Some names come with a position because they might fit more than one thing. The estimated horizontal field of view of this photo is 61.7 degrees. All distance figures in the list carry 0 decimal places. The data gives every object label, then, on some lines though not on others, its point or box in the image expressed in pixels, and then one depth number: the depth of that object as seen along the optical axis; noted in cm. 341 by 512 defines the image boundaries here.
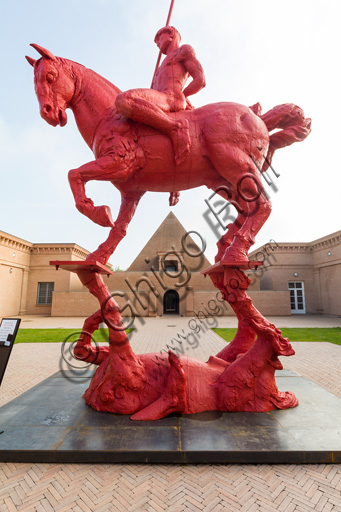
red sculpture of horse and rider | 346
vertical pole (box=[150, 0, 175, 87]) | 431
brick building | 2389
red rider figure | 347
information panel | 335
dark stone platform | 271
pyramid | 2841
